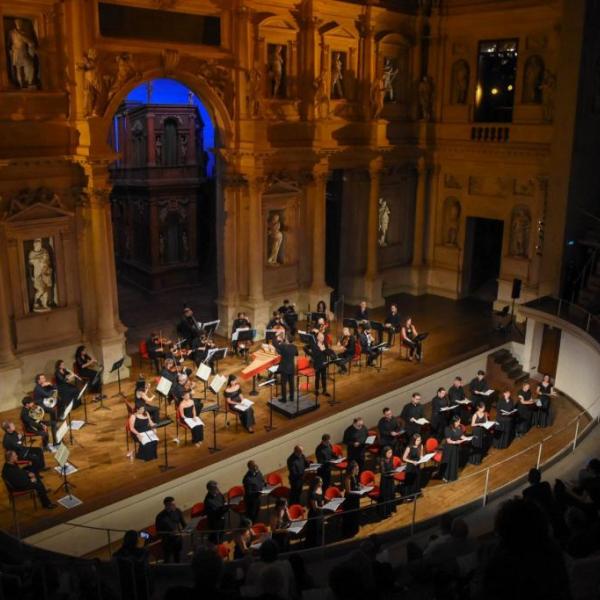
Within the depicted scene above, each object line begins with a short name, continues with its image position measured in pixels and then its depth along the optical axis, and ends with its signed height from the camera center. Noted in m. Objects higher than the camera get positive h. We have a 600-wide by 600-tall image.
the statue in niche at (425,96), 22.83 +0.65
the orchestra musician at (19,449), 11.79 -5.58
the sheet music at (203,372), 13.95 -5.07
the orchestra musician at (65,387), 14.41 -5.59
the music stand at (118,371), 15.37 -5.85
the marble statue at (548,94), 19.89 +0.66
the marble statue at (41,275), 15.46 -3.58
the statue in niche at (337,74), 20.53 +1.19
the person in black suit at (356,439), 13.77 -6.27
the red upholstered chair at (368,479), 12.55 -6.41
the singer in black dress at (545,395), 16.19 -6.30
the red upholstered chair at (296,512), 11.27 -6.28
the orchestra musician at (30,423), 12.71 -5.54
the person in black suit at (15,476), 11.20 -5.76
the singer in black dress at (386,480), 12.62 -6.47
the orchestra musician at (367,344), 17.53 -5.63
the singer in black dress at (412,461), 13.06 -6.33
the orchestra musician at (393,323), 18.42 -5.45
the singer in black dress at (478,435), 14.75 -6.66
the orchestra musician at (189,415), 13.53 -5.75
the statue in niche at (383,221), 23.42 -3.49
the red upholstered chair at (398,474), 12.96 -6.51
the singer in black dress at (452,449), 13.95 -6.58
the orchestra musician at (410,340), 18.19 -5.71
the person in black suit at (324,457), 12.88 -6.18
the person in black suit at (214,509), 11.24 -6.24
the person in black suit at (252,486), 11.90 -6.22
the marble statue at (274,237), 20.28 -3.49
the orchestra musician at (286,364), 15.14 -5.34
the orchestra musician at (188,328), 17.69 -5.33
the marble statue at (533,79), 20.55 +1.11
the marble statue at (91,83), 14.98 +0.63
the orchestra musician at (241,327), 17.94 -5.40
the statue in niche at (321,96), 19.62 +0.53
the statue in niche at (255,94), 18.19 +0.53
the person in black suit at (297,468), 12.43 -6.17
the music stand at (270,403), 14.66 -6.31
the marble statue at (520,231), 21.64 -3.49
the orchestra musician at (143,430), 12.91 -5.77
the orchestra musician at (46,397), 13.45 -5.41
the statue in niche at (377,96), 21.06 +0.59
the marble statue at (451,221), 23.69 -3.49
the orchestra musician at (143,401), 13.30 -5.39
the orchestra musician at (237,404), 14.18 -5.75
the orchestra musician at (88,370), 15.70 -5.68
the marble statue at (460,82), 22.50 +1.10
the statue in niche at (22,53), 14.23 +1.18
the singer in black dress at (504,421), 15.55 -6.65
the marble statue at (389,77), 22.16 +1.22
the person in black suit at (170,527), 10.67 -6.21
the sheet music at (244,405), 14.09 -5.75
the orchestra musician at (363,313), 18.77 -5.25
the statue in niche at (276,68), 19.11 +1.25
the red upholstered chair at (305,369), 16.30 -5.87
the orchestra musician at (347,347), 17.00 -5.52
